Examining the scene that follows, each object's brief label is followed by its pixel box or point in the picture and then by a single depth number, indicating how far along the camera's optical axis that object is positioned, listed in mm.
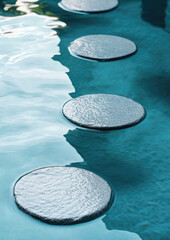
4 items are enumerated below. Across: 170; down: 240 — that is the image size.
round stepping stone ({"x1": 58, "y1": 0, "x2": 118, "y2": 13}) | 5536
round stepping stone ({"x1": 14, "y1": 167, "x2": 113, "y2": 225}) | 3345
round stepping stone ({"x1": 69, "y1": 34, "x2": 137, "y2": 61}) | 4679
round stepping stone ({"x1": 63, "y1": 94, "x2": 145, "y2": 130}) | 3931
